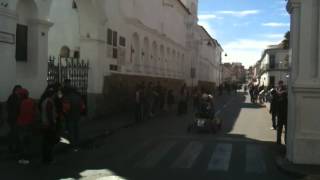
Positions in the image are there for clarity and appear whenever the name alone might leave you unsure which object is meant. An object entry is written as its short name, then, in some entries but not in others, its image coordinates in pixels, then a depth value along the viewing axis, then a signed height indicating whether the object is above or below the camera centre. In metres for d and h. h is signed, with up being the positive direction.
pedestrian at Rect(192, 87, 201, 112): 21.74 -0.92
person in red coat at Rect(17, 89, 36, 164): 9.17 -0.94
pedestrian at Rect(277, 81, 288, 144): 10.97 -0.77
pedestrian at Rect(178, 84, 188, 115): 21.53 -1.39
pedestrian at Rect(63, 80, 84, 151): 10.84 -0.91
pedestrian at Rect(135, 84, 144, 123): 17.49 -1.12
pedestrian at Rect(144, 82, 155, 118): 18.96 -1.04
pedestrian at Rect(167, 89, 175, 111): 23.65 -1.06
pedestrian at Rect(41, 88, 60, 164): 8.78 -1.04
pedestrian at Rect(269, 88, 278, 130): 12.51 -0.80
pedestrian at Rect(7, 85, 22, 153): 9.20 -0.78
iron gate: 14.60 +0.28
